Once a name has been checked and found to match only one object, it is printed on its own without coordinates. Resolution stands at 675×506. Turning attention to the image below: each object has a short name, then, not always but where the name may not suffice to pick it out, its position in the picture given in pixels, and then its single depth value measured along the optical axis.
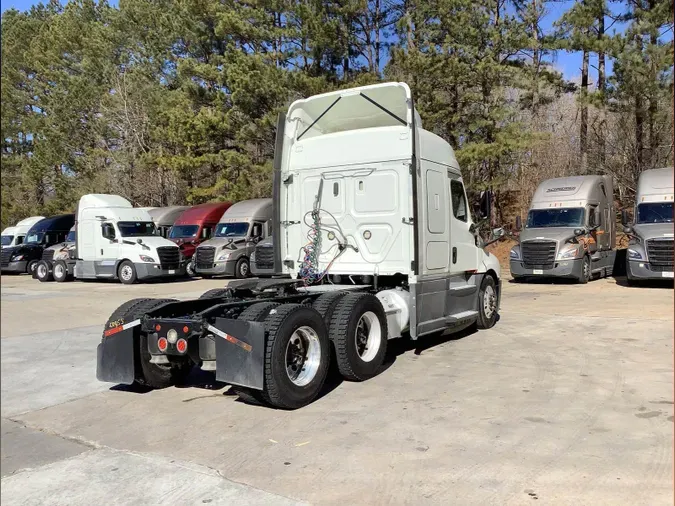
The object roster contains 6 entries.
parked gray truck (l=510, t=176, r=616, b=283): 16.97
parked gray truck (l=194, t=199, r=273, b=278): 21.58
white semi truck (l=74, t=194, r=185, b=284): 20.52
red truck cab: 24.52
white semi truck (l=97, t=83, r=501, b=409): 5.53
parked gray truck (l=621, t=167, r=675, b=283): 14.90
